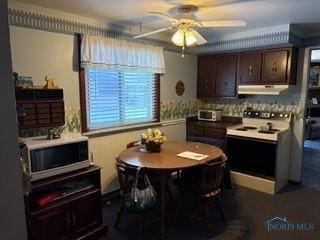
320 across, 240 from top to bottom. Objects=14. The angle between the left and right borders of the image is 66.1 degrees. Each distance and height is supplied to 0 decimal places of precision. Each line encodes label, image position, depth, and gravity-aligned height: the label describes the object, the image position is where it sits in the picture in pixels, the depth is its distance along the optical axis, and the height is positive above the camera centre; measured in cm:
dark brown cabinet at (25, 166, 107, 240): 205 -104
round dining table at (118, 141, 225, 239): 235 -72
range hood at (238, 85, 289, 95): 359 +3
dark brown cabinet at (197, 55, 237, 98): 408 +25
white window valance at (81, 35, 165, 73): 287 +46
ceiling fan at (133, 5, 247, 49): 231 +63
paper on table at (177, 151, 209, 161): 265 -71
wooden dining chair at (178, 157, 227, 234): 247 -100
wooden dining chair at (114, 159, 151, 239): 238 -89
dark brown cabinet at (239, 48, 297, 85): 347 +35
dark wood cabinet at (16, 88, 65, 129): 226 -17
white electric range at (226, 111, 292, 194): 347 -90
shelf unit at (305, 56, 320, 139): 690 -44
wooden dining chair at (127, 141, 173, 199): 286 -105
